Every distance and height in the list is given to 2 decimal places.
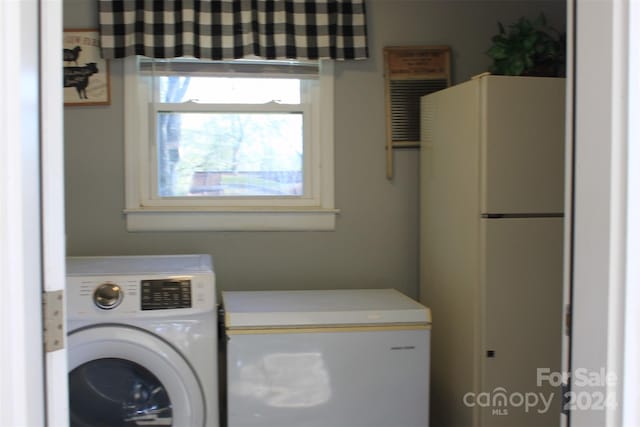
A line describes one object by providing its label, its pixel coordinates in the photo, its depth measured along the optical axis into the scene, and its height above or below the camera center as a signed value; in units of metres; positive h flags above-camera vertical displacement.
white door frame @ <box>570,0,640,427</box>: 0.98 -0.04
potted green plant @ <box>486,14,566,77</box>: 2.51 +0.55
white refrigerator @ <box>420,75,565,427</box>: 2.39 -0.24
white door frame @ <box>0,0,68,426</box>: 0.93 -0.03
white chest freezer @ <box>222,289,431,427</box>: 2.32 -0.69
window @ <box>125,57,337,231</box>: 2.92 +0.20
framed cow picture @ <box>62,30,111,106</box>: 2.81 +0.53
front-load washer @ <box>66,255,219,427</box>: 2.15 -0.57
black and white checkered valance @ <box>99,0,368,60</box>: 2.76 +0.72
